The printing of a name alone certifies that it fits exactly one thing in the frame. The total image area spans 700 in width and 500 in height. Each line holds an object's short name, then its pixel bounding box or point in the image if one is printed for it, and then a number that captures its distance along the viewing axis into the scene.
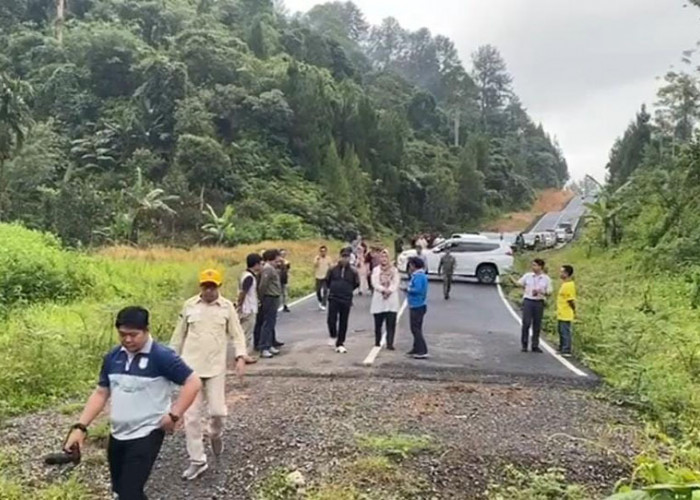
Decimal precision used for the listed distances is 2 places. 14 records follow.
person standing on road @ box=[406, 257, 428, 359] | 12.66
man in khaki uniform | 7.03
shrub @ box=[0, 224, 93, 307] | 17.52
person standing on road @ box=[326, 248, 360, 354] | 12.91
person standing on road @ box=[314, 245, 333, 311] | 18.98
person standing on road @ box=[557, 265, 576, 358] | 13.16
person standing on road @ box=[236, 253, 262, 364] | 11.79
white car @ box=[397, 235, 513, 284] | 28.12
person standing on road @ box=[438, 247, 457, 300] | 22.48
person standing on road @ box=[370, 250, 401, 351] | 13.18
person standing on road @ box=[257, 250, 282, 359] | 12.52
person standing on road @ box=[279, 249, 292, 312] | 15.90
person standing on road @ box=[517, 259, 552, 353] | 13.37
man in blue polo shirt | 4.82
